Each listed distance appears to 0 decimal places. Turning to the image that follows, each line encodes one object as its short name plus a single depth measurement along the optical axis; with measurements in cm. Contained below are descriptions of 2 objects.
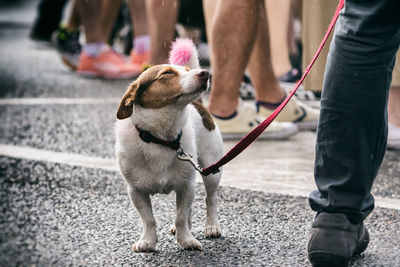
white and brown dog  537
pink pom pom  574
